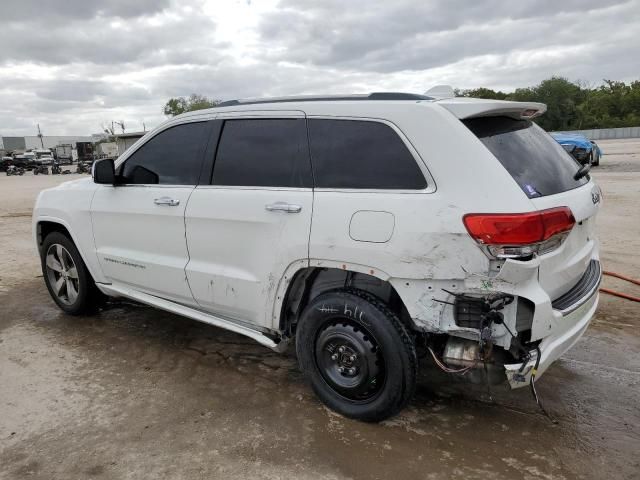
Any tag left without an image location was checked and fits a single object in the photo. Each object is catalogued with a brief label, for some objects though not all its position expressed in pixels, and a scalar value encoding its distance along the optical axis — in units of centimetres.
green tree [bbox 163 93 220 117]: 8206
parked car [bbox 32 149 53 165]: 4366
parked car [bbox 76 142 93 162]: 5786
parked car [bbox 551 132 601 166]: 1874
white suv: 264
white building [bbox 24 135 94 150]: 10514
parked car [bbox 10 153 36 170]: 4653
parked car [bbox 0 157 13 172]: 4802
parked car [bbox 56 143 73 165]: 5846
